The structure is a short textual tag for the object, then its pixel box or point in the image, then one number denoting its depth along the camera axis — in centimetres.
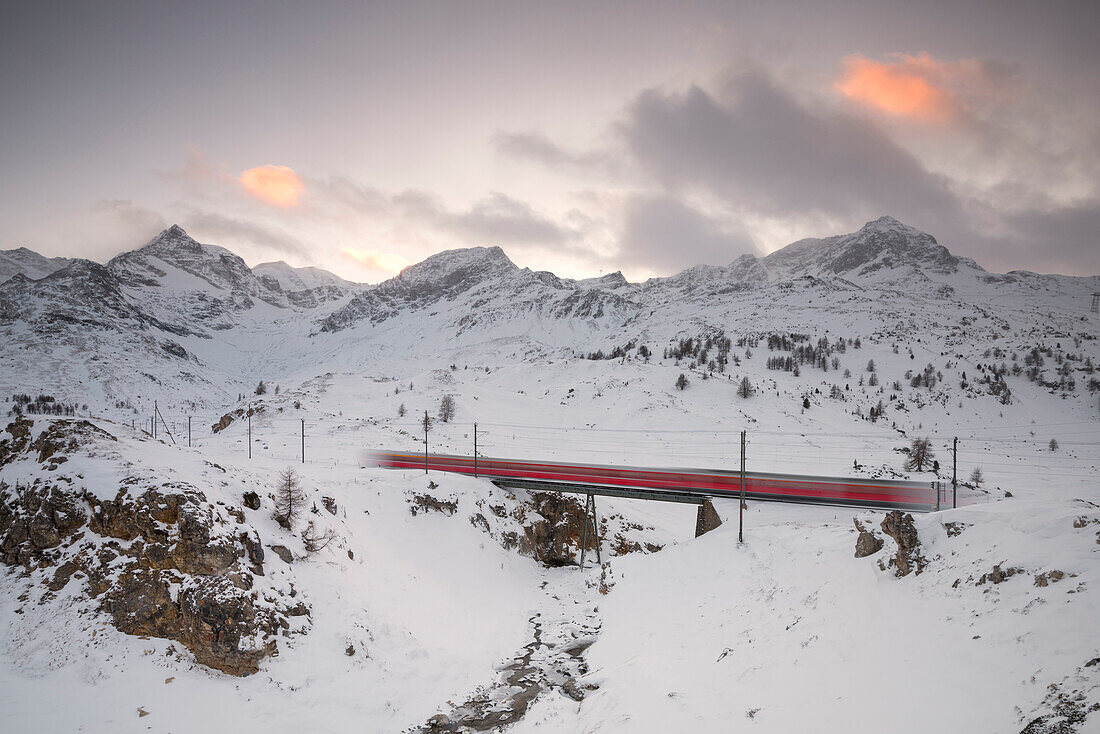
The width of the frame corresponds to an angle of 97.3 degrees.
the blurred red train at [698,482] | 2624
